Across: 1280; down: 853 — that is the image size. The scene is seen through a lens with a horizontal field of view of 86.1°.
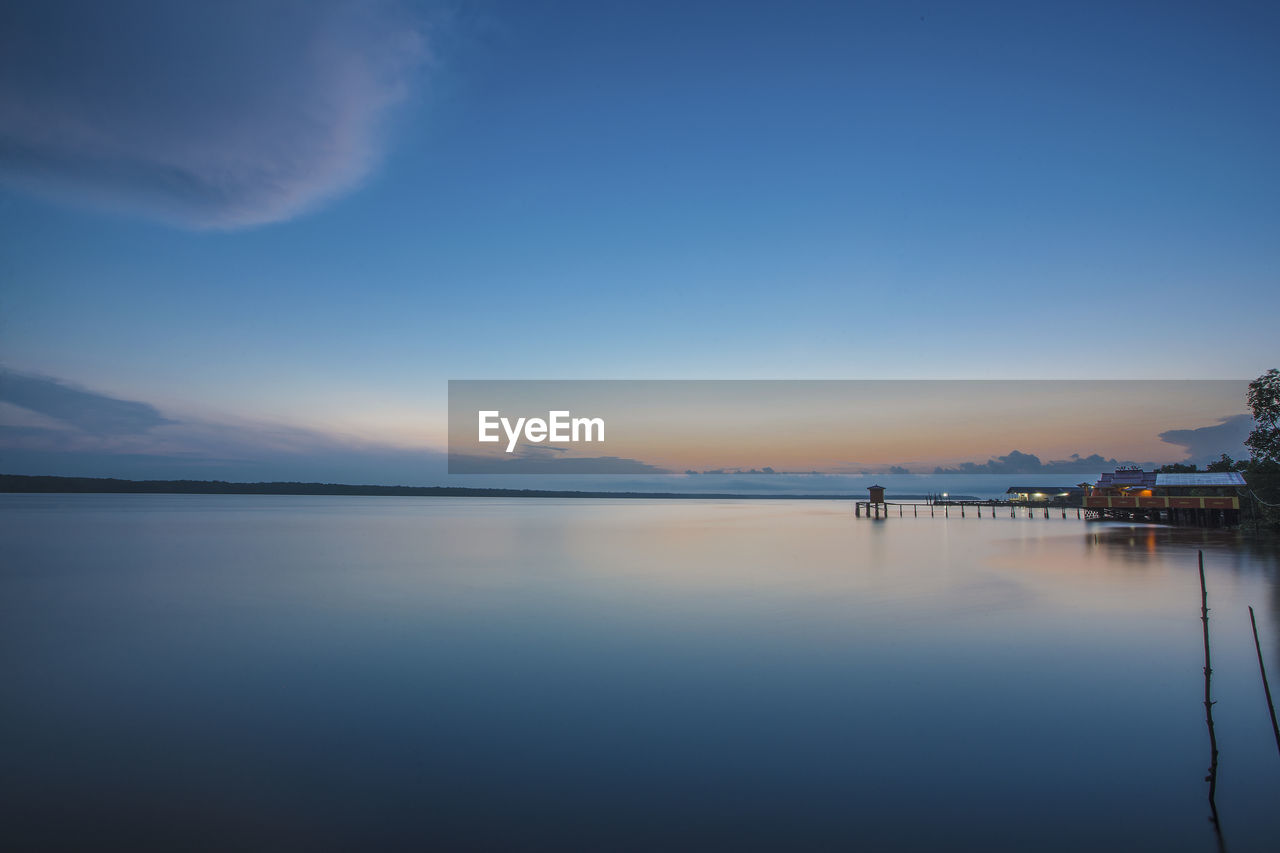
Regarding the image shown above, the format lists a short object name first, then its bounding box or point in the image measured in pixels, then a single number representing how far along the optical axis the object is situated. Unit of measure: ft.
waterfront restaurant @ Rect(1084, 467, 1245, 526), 148.25
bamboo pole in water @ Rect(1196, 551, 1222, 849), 21.65
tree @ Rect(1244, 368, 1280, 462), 121.60
